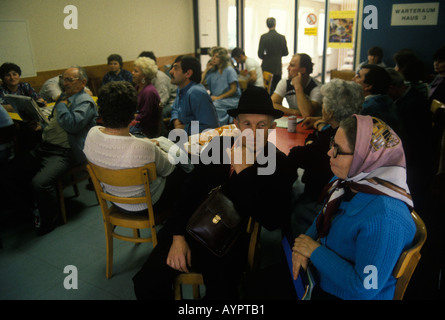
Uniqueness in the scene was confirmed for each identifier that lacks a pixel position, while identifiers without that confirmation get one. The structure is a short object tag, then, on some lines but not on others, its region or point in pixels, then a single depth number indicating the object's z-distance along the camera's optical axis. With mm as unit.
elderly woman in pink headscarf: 1086
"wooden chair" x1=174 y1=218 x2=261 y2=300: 1640
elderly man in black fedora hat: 1608
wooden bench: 5199
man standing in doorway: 6695
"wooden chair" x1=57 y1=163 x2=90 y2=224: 3045
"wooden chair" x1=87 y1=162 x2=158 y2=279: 1916
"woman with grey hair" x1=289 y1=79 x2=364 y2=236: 2090
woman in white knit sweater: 1969
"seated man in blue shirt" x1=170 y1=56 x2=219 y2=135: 3057
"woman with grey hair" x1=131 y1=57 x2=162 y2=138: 3523
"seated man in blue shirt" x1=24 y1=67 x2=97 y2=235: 2857
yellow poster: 6457
